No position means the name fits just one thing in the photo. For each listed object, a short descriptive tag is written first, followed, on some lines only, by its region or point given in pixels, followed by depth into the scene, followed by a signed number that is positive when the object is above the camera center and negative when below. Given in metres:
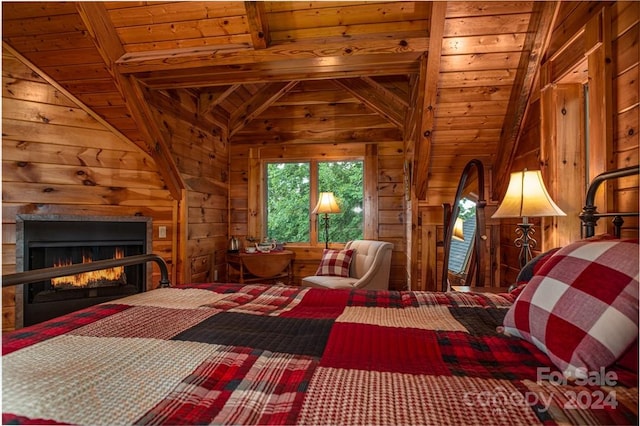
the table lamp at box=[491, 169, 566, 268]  1.86 +0.09
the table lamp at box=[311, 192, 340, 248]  3.90 +0.17
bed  0.59 -0.35
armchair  3.13 -0.55
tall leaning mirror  2.35 -0.16
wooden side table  3.97 -0.58
